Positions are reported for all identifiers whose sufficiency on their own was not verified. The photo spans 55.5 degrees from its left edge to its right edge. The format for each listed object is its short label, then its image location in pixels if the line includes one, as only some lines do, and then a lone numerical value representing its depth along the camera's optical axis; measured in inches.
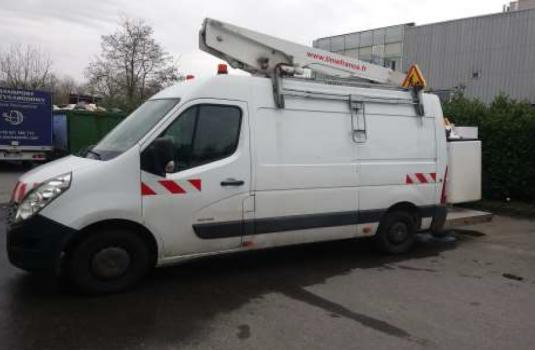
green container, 756.0
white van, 193.2
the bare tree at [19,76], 1738.4
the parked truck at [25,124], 708.0
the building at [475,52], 1362.0
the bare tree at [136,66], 1326.3
